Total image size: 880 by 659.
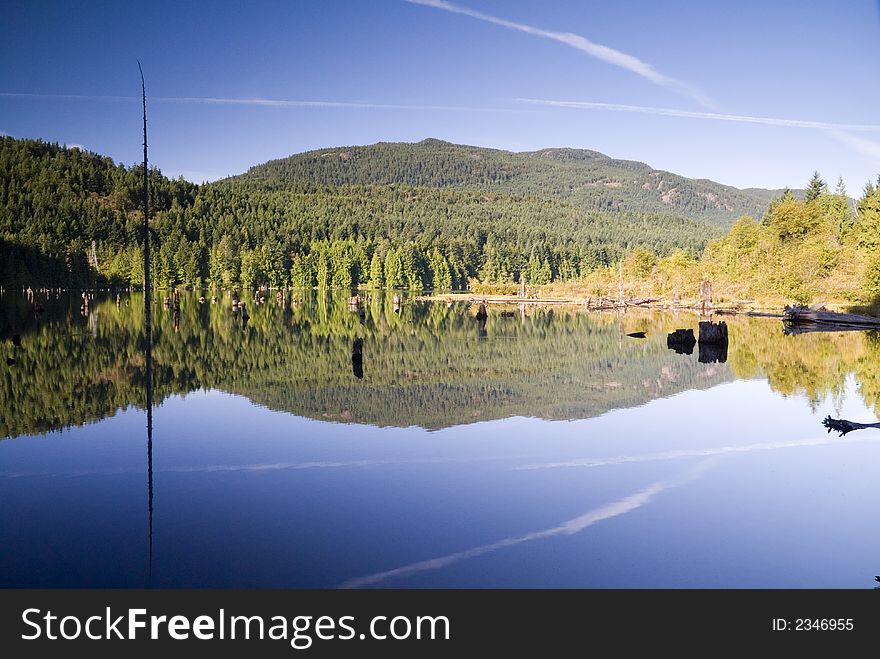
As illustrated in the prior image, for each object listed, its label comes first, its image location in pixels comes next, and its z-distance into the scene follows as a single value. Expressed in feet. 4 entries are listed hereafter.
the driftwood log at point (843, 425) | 44.14
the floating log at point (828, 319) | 124.26
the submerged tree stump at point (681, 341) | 92.22
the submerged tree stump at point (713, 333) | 94.58
